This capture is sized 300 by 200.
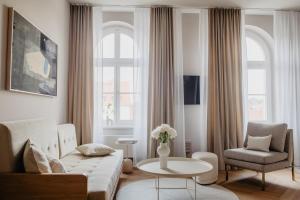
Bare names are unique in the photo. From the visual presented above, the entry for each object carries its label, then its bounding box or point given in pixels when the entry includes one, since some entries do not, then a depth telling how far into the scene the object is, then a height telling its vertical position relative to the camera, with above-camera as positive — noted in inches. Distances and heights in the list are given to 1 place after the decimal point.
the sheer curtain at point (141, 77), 171.8 +19.9
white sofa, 74.6 -22.9
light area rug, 115.6 -42.9
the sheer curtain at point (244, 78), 178.5 +20.0
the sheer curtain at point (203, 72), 174.2 +23.9
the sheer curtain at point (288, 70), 182.1 +26.5
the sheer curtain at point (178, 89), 172.9 +11.7
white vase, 113.6 -22.0
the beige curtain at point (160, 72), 171.9 +23.4
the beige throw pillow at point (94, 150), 127.3 -23.2
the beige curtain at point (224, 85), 173.3 +14.6
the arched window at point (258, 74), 198.8 +25.6
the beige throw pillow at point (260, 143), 144.6 -22.2
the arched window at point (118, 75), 187.3 +23.1
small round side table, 157.8 -34.8
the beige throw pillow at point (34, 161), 77.6 -17.7
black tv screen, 179.8 +12.0
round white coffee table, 101.3 -28.0
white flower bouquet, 116.0 -13.4
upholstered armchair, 132.0 -27.2
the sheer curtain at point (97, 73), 170.2 +22.6
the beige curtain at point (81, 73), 168.6 +22.3
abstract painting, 90.0 +20.1
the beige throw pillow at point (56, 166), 83.2 -20.6
